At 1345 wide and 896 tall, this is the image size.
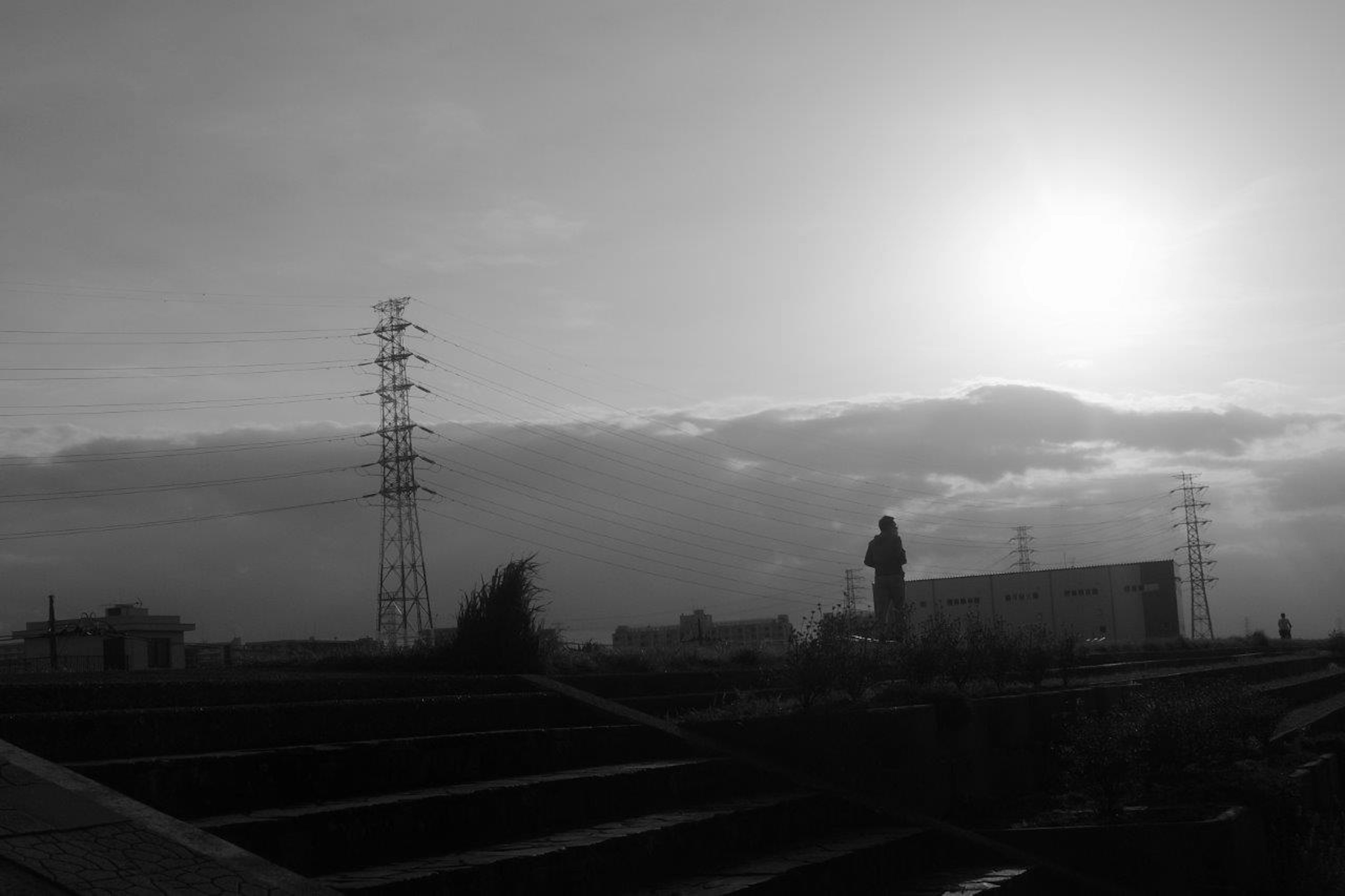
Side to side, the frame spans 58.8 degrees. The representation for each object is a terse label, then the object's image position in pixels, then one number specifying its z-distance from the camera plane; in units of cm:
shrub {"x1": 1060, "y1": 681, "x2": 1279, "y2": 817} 851
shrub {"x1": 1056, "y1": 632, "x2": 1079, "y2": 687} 1502
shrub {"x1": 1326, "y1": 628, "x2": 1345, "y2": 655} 3450
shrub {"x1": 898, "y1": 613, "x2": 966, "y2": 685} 1218
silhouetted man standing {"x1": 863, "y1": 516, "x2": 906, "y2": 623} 1930
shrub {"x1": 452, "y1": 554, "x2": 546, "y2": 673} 1172
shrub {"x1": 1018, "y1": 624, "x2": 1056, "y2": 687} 1430
